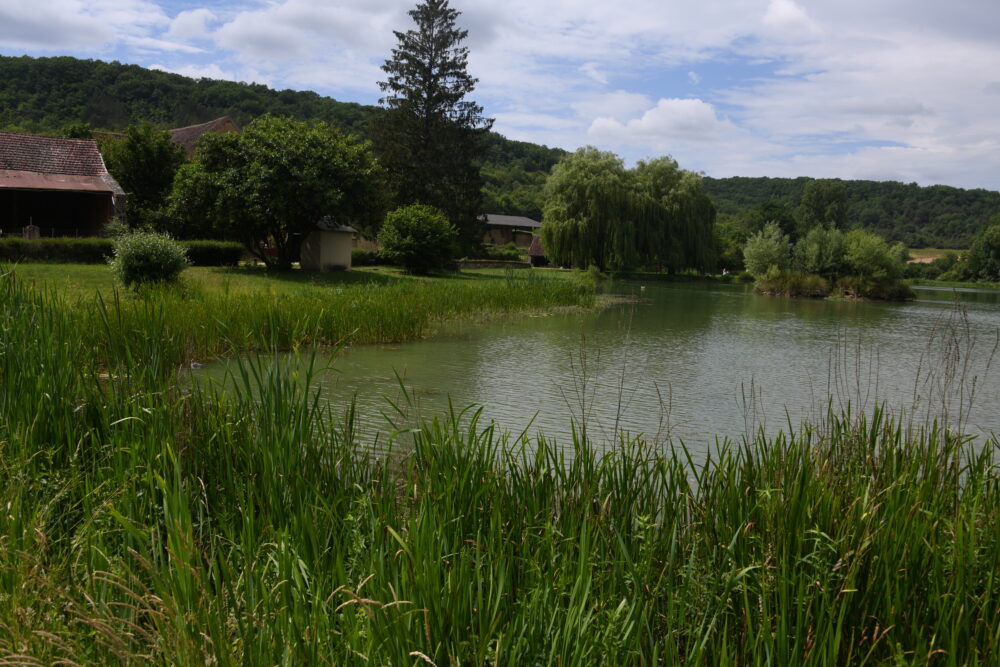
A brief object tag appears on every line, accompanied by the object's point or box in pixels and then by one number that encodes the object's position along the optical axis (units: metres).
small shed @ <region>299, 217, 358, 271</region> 24.59
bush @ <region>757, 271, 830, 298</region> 38.50
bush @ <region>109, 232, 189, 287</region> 13.96
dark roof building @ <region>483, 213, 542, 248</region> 68.25
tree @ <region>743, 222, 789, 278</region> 40.16
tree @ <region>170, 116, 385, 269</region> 21.17
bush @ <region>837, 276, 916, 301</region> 37.97
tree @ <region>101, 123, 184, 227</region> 28.81
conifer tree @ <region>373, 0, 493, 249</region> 38.03
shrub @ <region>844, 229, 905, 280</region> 37.91
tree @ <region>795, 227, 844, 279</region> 39.28
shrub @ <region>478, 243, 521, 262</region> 54.47
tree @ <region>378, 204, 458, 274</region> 27.62
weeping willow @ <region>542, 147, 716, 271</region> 36.84
